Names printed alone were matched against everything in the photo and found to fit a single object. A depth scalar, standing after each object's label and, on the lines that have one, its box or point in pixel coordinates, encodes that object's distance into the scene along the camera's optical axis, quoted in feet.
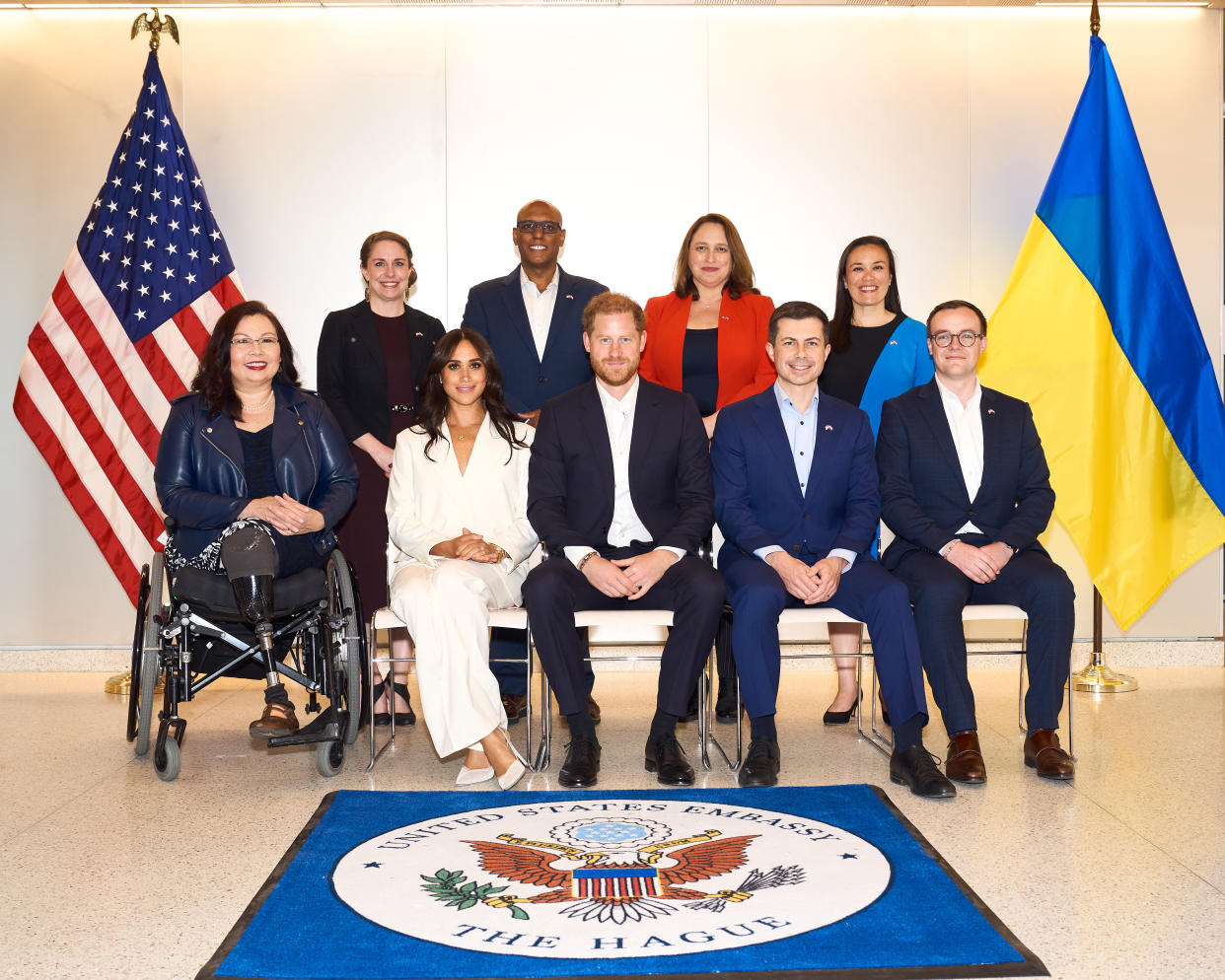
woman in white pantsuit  12.06
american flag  17.16
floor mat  7.20
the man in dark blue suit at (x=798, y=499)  11.82
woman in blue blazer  14.37
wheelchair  11.68
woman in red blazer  14.24
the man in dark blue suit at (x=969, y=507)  12.01
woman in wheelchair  12.19
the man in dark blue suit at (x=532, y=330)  14.62
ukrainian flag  15.87
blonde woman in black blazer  14.38
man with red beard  11.73
